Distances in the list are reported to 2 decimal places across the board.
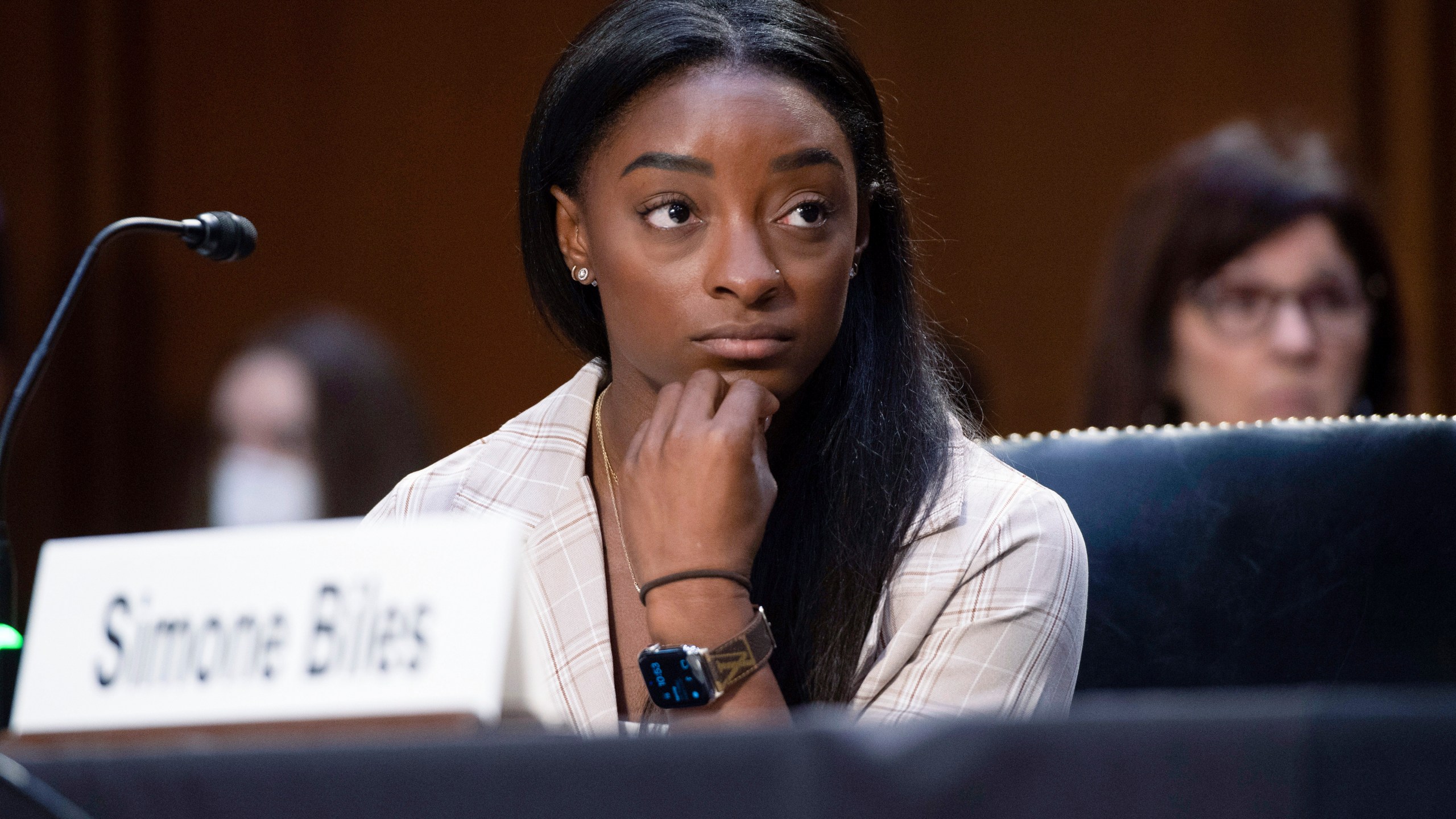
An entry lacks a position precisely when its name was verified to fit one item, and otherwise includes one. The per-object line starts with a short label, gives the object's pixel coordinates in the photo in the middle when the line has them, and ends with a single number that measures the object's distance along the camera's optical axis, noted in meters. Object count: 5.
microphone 5.02
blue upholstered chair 5.14
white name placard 4.78
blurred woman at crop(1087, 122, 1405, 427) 5.58
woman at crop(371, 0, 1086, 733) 5.03
